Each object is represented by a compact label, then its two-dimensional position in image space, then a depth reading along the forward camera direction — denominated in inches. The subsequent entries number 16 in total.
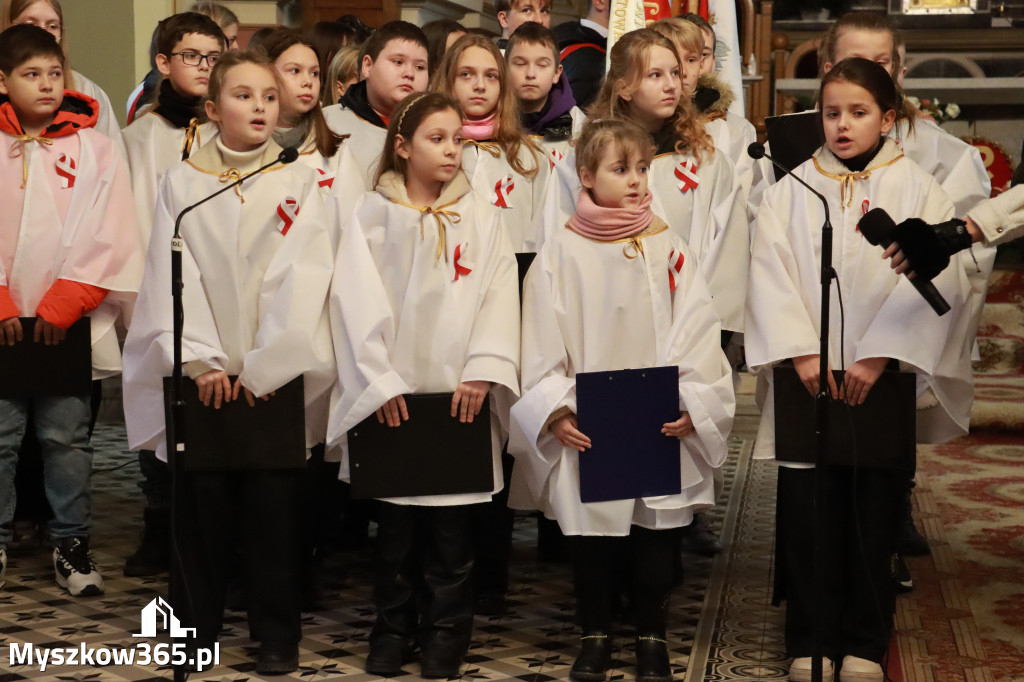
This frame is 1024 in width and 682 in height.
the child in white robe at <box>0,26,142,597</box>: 329.2
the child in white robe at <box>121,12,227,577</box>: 356.1
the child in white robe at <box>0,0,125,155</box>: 365.3
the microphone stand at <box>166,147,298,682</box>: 252.3
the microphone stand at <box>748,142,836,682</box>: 246.1
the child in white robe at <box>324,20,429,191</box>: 340.8
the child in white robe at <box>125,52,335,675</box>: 282.5
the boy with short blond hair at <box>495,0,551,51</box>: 419.1
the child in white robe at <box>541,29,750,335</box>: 321.9
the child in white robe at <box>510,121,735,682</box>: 278.2
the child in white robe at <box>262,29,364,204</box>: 320.3
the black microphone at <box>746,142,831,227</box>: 248.7
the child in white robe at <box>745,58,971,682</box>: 277.6
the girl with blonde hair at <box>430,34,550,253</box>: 330.8
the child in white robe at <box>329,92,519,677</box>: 281.1
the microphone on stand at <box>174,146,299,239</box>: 256.7
